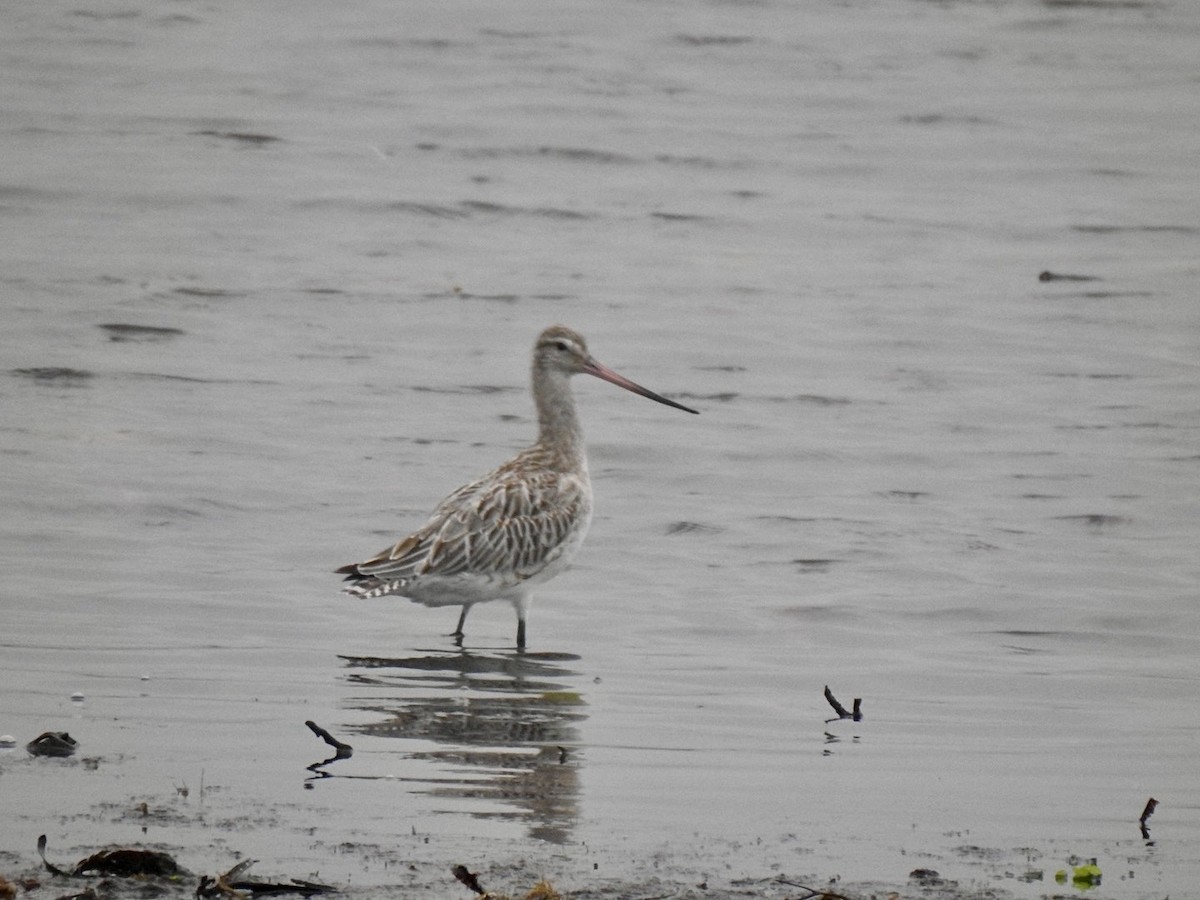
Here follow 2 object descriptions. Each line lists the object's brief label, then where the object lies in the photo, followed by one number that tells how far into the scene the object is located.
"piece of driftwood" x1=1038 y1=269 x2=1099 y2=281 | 40.25
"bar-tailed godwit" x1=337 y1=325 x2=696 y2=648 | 21.83
